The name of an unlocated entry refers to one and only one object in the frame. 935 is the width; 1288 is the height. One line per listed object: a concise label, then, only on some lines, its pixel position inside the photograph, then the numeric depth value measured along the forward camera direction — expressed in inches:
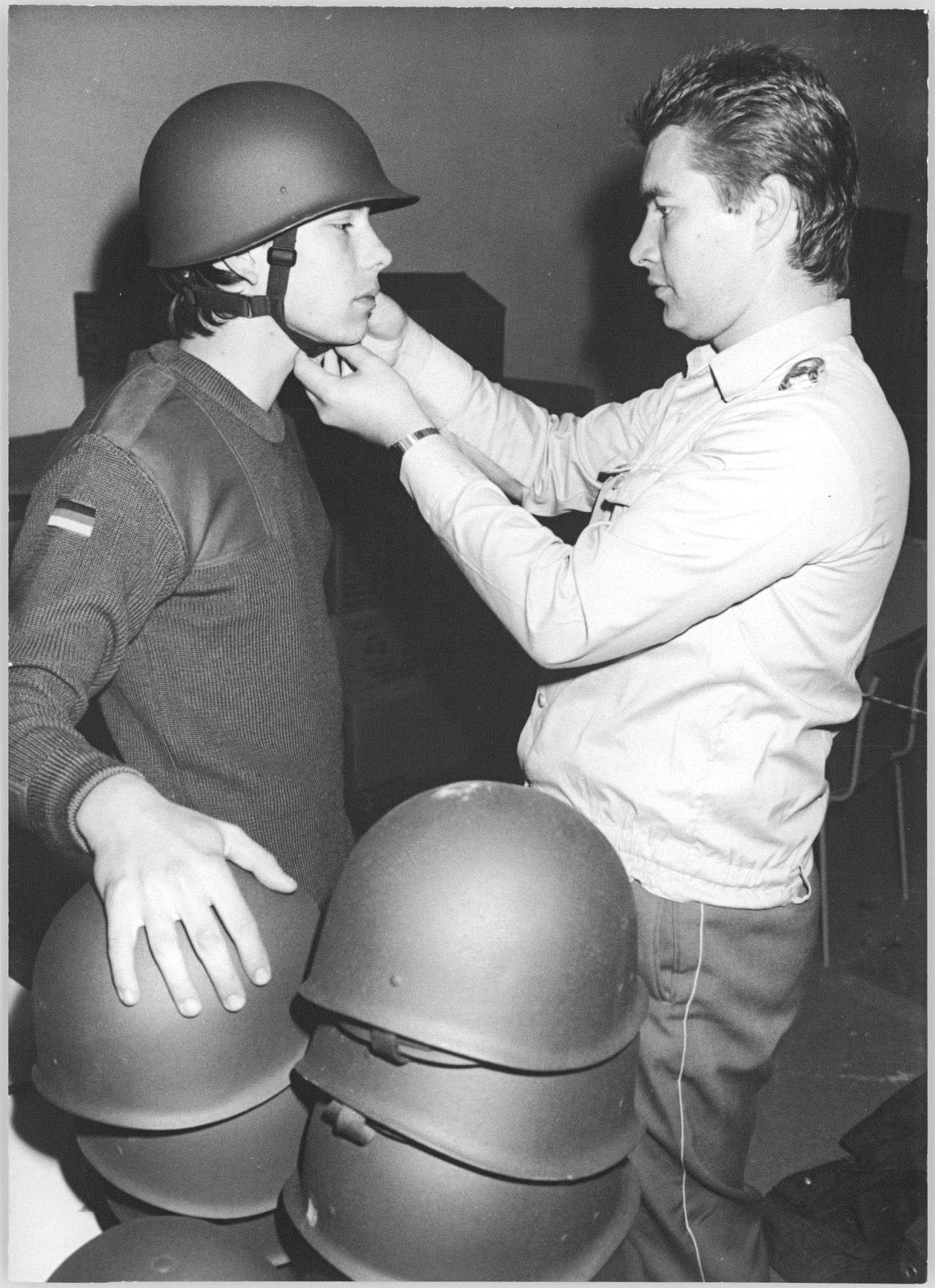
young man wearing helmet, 48.7
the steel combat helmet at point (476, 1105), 37.1
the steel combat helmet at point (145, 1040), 40.3
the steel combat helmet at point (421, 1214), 37.5
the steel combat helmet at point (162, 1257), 37.9
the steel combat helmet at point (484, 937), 37.5
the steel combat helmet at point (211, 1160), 41.9
